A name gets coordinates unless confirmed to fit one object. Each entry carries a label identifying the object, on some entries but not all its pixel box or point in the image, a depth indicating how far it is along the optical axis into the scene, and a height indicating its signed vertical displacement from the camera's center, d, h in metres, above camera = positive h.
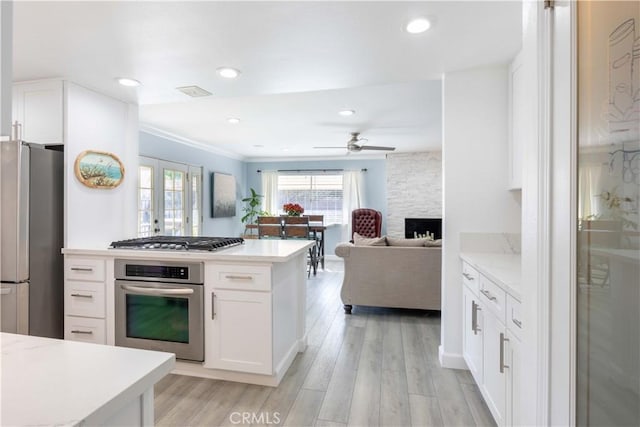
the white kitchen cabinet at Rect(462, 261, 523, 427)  1.40 -0.69
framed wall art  6.29 +0.38
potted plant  7.08 +0.10
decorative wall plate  2.61 +0.39
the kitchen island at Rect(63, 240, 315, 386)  2.14 -0.66
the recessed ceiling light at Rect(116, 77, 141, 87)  2.53 +1.08
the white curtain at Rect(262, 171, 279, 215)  7.50 +0.46
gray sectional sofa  3.47 -0.71
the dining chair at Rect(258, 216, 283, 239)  5.78 -0.25
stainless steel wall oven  2.21 -0.67
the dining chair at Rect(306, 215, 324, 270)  6.16 -0.49
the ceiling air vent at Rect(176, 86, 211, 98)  2.75 +1.10
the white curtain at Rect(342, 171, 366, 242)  7.20 +0.40
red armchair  6.90 -0.19
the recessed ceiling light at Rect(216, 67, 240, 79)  2.37 +1.08
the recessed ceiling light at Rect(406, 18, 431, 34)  1.73 +1.06
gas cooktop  2.31 -0.24
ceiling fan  5.11 +1.13
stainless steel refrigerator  2.21 -0.20
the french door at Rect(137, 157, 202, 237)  4.59 +0.24
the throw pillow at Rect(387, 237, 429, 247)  3.60 -0.33
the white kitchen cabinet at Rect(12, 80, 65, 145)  2.54 +0.83
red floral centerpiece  6.16 +0.06
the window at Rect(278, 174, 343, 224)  7.34 +0.48
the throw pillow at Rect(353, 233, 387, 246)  3.69 -0.34
